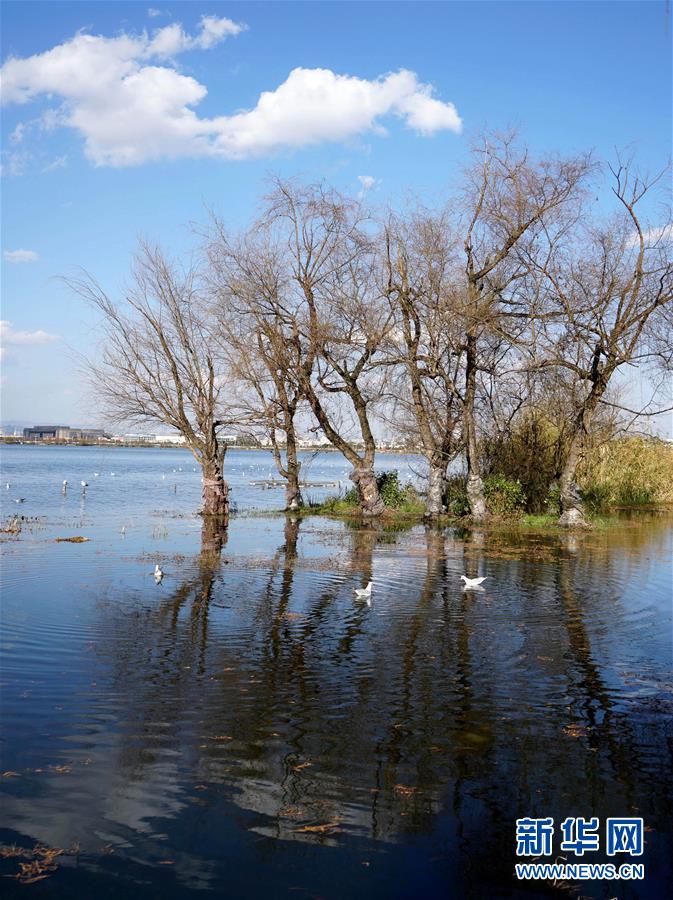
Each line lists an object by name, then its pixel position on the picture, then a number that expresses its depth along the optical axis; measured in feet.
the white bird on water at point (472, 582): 50.26
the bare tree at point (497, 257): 84.12
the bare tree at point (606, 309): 83.15
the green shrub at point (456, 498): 96.95
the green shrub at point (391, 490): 104.32
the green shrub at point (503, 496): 93.35
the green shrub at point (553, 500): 97.60
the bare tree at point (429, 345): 89.86
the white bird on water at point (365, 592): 46.51
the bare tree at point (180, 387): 101.04
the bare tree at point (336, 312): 92.53
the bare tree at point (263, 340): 93.09
